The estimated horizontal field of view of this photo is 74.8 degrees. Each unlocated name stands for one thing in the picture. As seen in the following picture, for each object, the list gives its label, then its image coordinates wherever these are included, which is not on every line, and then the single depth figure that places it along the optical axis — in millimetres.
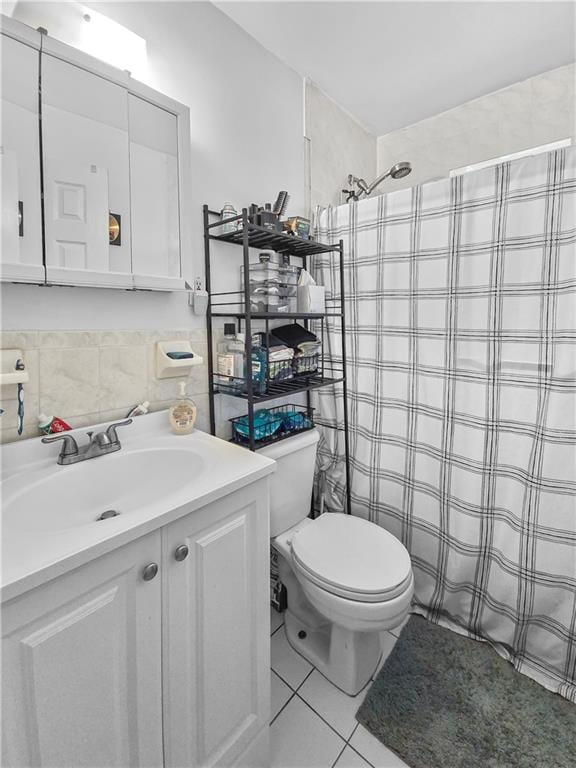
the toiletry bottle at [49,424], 1008
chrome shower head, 1719
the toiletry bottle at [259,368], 1394
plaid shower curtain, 1261
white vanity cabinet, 617
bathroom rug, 1092
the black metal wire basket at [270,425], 1482
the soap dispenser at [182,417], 1238
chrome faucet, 990
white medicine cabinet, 923
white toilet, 1145
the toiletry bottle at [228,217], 1357
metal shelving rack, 1311
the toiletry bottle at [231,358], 1390
